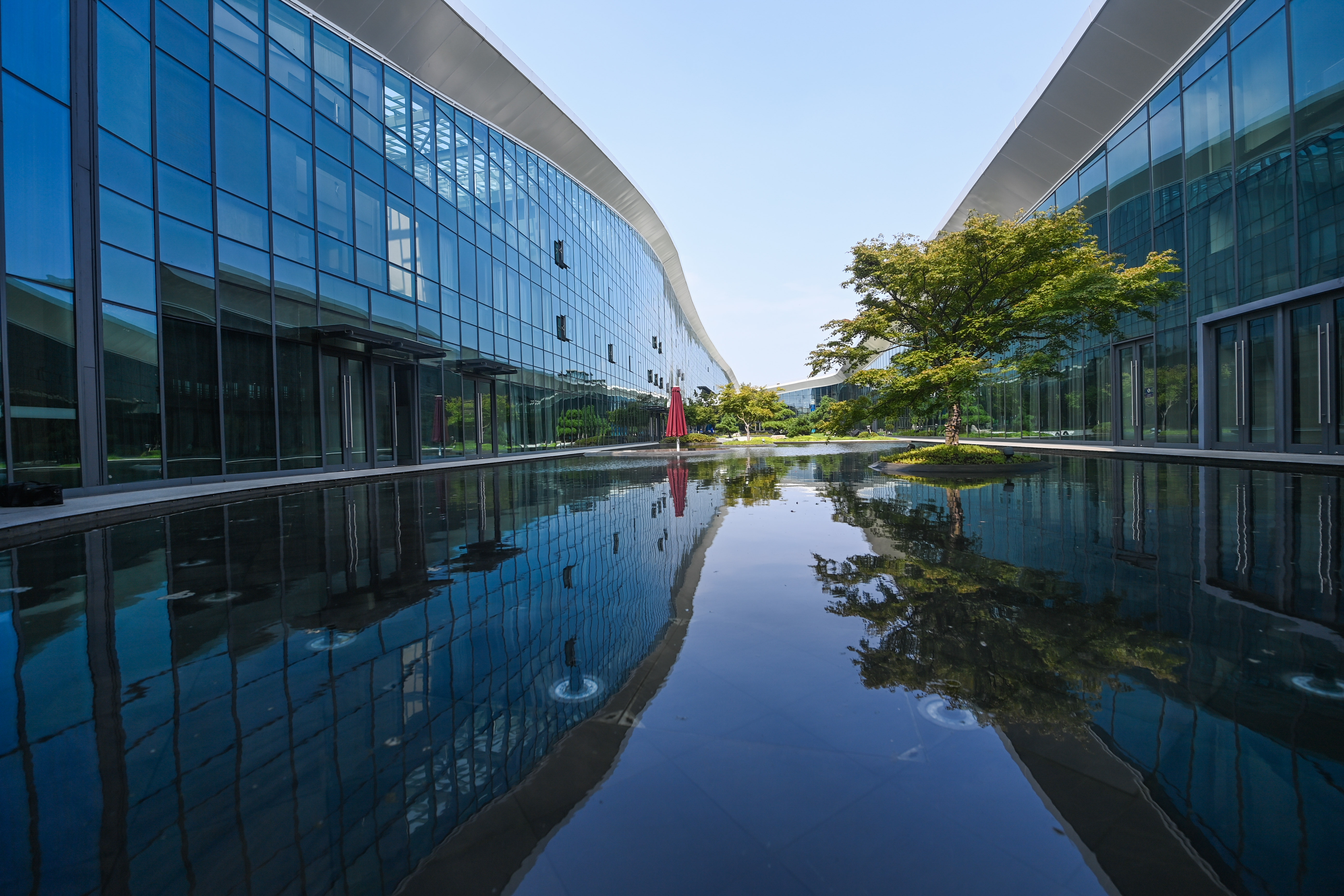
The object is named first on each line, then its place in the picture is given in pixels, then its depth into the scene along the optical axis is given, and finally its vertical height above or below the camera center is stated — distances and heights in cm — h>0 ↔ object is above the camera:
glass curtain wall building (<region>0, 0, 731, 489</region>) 1194 +576
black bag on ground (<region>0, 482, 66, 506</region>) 1034 -64
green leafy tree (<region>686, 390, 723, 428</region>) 6234 +304
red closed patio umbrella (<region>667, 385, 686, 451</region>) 3484 +147
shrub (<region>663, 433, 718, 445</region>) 4916 +16
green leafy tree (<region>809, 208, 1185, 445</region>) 1653 +402
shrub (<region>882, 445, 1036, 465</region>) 1736 -65
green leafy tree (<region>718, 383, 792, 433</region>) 5522 +370
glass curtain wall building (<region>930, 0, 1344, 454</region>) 1623 +749
